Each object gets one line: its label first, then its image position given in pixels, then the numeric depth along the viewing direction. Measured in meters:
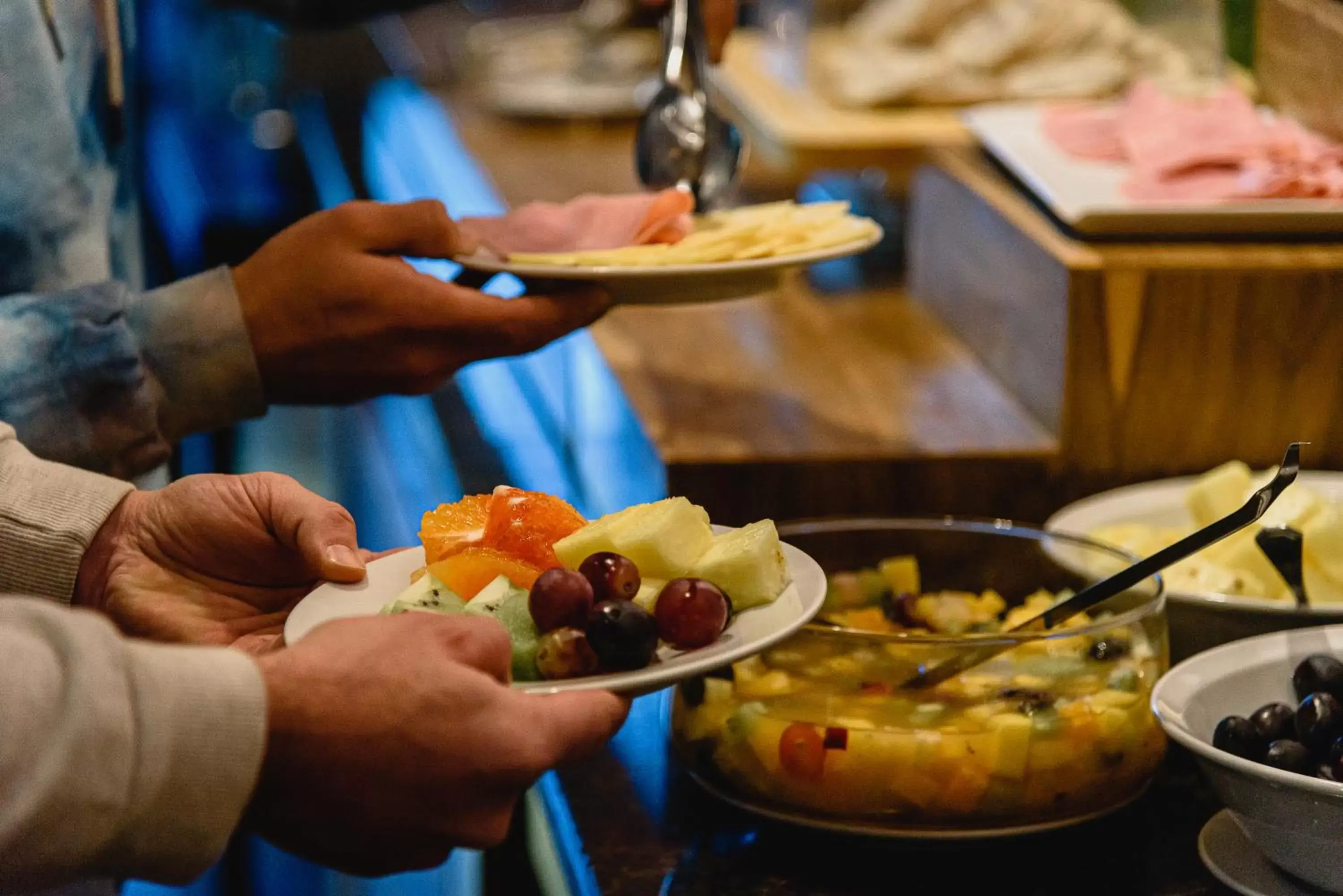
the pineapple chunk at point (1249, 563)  1.36
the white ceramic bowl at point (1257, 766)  1.16
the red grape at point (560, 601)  1.12
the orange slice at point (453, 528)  1.17
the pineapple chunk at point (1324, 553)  1.35
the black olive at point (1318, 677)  1.22
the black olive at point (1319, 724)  1.19
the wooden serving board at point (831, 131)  2.30
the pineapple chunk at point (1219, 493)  1.43
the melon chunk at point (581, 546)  1.16
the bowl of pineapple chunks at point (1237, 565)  1.32
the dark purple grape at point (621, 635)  1.10
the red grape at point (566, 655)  1.11
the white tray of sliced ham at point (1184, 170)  1.55
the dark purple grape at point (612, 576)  1.13
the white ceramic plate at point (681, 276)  1.40
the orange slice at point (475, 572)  1.15
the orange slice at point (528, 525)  1.17
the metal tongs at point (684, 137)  1.62
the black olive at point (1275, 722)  1.20
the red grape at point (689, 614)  1.12
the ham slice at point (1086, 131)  1.71
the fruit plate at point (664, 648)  1.10
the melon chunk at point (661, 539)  1.16
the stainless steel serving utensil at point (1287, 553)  1.31
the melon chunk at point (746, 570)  1.15
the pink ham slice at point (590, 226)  1.46
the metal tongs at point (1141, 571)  1.18
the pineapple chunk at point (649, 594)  1.14
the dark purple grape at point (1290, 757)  1.18
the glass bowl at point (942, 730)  1.22
